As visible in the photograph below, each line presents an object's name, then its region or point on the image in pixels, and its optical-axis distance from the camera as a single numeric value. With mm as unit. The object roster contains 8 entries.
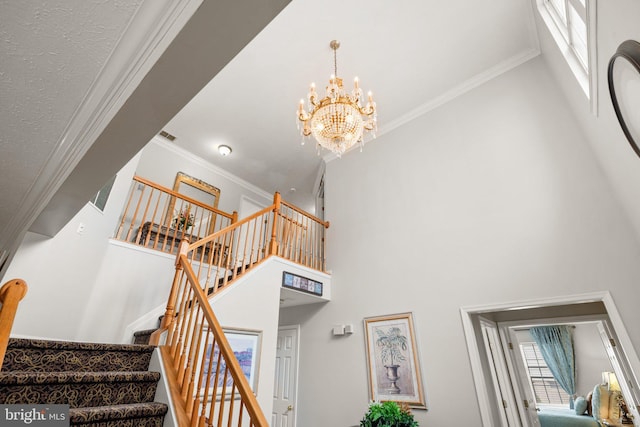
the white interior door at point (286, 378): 4400
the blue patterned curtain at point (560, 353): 7410
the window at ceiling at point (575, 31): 1862
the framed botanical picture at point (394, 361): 3432
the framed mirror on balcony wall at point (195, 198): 5180
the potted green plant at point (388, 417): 2959
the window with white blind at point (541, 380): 7736
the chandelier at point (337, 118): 3281
